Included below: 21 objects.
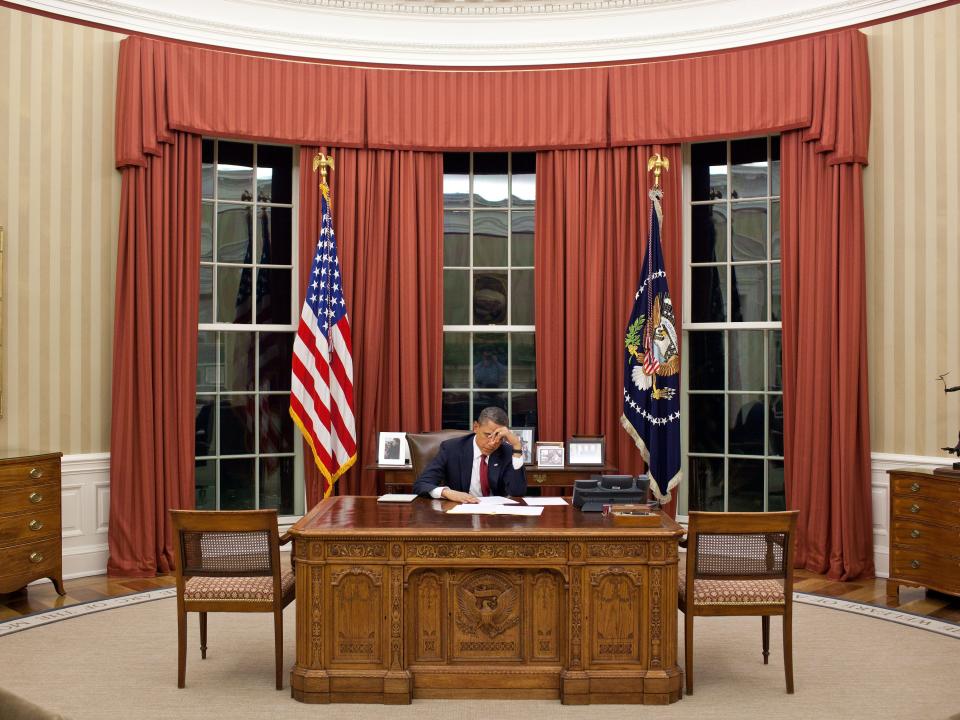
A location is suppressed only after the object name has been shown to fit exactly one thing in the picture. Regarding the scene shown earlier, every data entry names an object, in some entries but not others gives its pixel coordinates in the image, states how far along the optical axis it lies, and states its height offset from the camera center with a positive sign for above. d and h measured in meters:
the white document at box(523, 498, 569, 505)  4.88 -0.63
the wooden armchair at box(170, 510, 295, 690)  4.20 -0.85
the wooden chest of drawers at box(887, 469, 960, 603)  5.53 -0.90
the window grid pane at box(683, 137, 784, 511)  7.03 +0.40
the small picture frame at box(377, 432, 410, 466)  6.74 -0.49
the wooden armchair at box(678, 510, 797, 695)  4.12 -0.82
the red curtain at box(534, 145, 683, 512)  7.03 +0.76
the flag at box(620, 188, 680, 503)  6.79 +0.09
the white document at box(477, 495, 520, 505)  4.84 -0.62
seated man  5.07 -0.46
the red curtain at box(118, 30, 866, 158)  6.63 +2.08
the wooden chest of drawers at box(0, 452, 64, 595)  5.55 -0.84
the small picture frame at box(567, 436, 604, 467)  6.62 -0.49
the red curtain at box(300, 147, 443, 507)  7.06 +0.73
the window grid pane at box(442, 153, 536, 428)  7.39 +0.77
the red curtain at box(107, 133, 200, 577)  6.50 +0.17
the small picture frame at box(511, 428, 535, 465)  6.66 -0.42
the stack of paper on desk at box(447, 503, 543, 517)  4.53 -0.62
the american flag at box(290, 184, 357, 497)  6.70 +0.08
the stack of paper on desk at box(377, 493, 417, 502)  4.96 -0.62
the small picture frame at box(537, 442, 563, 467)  6.64 -0.51
